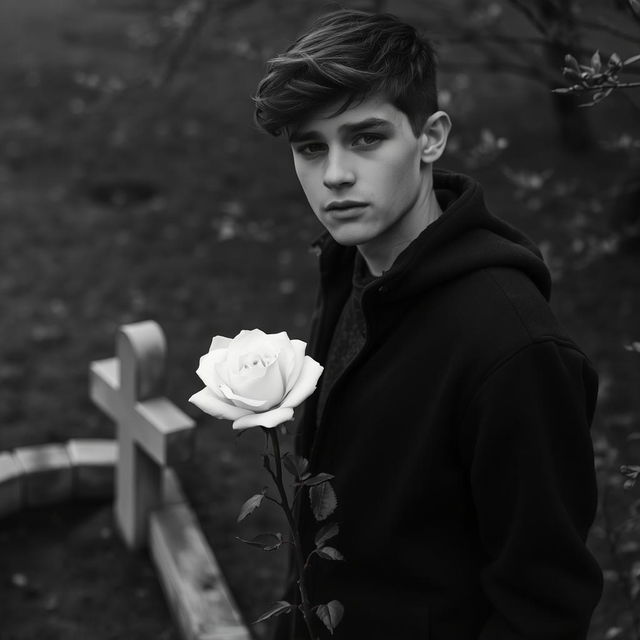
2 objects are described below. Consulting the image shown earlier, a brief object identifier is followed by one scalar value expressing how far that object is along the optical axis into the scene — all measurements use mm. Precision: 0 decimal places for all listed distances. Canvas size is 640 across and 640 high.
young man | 1541
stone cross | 3203
